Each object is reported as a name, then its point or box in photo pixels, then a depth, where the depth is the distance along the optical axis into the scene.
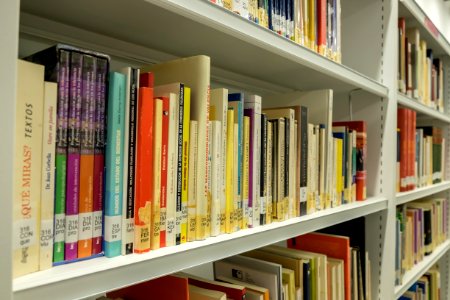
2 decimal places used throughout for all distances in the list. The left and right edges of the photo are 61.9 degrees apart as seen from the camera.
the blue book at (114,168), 0.56
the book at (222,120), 0.73
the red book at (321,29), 1.08
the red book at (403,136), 1.61
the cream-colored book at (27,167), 0.46
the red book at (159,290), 0.69
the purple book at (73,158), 0.52
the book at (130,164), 0.57
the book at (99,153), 0.55
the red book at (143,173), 0.58
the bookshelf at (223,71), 0.45
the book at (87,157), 0.54
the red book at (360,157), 1.28
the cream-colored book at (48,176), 0.49
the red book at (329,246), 1.17
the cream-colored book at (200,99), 0.68
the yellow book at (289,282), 0.96
